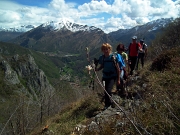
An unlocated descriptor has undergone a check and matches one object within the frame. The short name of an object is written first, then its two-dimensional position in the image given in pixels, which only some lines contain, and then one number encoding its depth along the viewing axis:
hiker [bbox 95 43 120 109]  5.81
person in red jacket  9.53
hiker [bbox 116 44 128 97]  6.25
